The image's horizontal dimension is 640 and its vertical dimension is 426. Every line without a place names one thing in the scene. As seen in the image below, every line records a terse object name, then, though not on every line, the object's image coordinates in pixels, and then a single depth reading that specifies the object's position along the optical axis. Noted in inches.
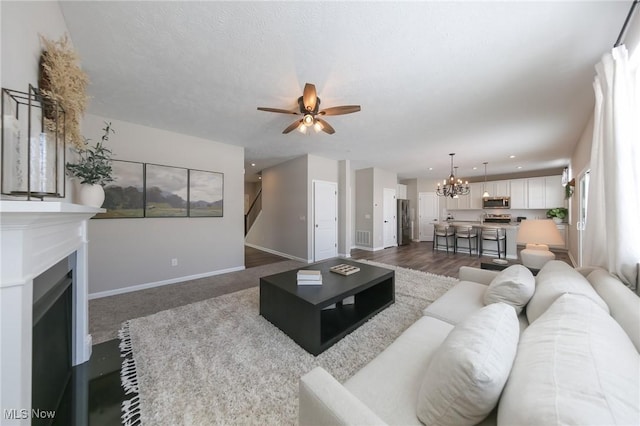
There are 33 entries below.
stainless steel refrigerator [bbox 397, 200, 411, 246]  298.8
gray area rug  53.0
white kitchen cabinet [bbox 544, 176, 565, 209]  267.0
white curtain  55.3
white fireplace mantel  28.6
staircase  310.1
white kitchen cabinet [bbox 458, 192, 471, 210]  326.5
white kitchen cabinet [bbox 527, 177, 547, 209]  278.2
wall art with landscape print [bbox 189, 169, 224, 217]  154.3
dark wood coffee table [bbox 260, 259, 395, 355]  73.9
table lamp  98.4
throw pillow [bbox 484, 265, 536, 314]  60.6
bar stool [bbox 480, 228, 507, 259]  217.0
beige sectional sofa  22.4
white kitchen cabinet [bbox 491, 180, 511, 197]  299.9
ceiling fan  87.1
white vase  66.6
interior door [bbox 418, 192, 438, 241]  337.1
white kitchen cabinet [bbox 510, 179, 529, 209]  289.4
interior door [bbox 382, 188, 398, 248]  278.5
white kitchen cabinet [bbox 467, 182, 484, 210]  319.3
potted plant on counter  262.7
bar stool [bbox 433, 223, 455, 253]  246.8
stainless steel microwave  296.4
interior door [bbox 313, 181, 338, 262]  207.8
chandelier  225.2
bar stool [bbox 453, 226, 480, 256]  233.1
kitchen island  217.5
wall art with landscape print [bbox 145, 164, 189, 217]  138.4
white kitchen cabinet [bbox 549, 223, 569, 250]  249.5
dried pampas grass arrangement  50.9
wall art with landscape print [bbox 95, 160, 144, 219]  126.0
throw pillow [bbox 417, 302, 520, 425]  28.1
